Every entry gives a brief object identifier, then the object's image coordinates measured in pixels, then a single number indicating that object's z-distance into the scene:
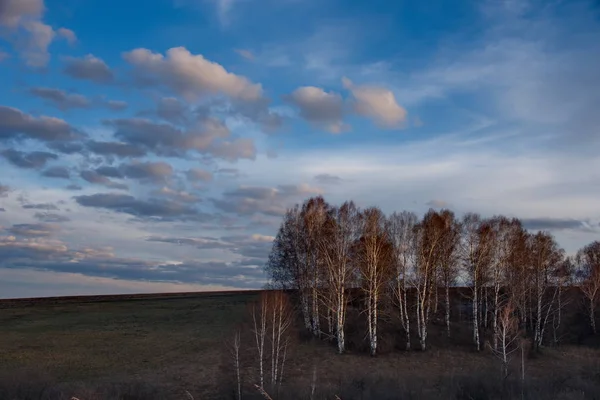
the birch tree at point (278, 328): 48.97
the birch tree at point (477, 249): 60.53
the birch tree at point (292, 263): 64.38
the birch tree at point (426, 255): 59.72
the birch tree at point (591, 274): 67.88
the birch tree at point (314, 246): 61.72
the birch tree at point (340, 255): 57.91
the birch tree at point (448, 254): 62.12
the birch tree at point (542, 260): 63.72
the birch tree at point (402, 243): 60.69
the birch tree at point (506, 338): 46.61
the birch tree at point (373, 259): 56.78
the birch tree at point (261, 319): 48.59
